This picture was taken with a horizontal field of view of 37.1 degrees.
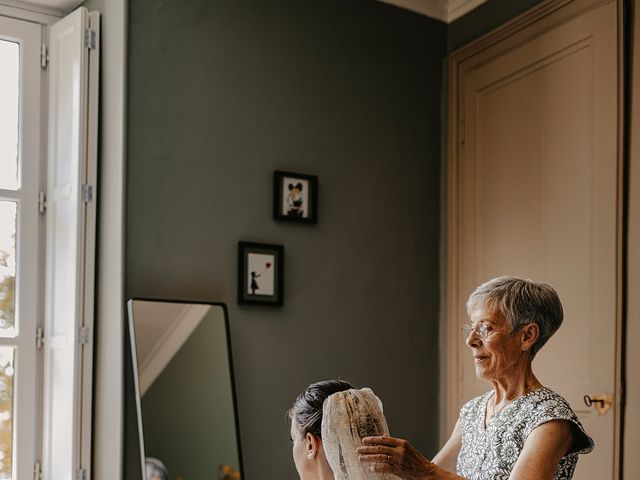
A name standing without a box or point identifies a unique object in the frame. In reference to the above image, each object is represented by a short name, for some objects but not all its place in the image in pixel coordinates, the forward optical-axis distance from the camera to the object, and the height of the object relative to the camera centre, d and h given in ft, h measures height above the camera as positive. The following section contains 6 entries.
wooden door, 12.37 +0.76
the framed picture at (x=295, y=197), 13.79 +0.68
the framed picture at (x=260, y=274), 13.35 -0.44
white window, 12.62 -0.05
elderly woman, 8.56 -1.42
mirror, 12.06 -1.92
